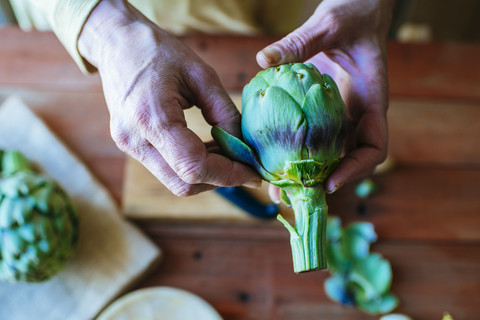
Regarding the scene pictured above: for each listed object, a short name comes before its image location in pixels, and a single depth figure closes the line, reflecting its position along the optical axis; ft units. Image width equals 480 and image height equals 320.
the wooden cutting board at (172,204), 2.71
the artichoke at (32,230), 2.40
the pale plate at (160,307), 2.45
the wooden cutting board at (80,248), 2.52
